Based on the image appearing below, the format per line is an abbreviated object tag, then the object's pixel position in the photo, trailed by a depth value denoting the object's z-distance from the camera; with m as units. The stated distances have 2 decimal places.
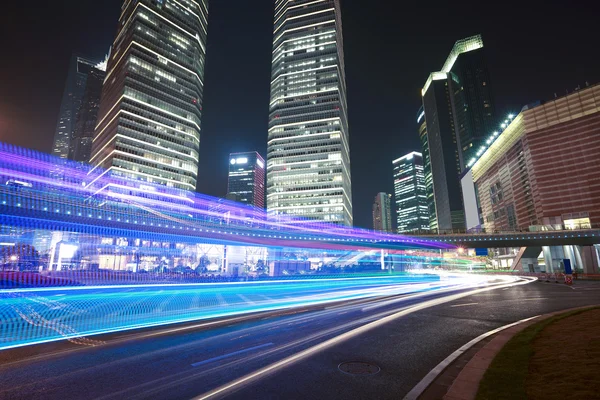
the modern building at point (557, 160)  89.19
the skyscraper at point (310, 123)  161.00
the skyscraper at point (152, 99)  131.50
